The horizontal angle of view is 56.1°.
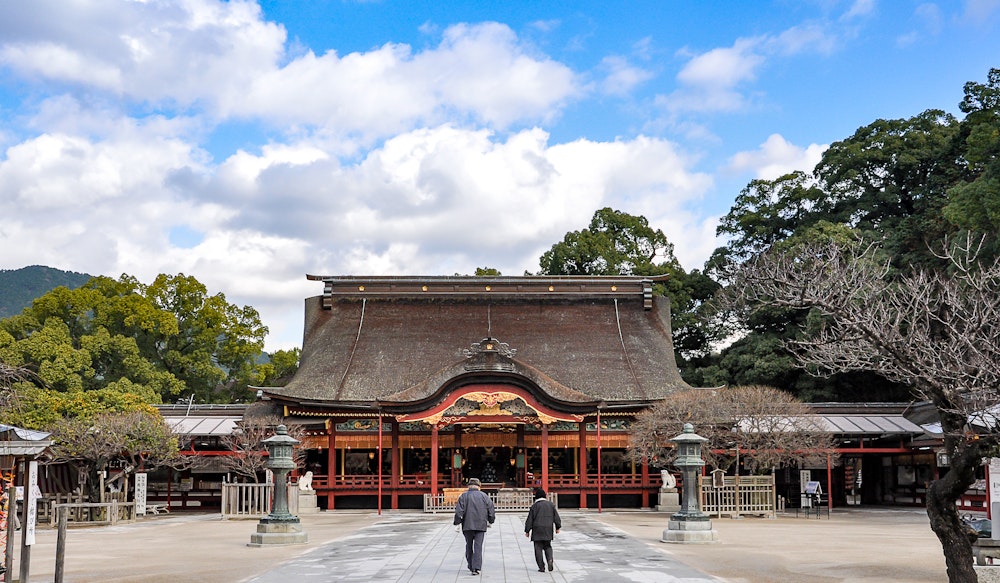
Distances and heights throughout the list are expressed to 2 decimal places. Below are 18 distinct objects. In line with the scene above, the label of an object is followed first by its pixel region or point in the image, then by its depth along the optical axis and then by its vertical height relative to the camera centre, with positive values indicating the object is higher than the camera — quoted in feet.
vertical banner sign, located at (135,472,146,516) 94.17 -6.99
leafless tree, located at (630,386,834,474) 86.43 -0.49
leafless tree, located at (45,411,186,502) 83.20 -1.53
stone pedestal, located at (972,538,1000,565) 40.68 -5.53
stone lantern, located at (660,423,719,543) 59.31 -5.45
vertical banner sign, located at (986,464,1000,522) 42.06 -2.55
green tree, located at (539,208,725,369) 152.56 +28.34
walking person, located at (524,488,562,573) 43.65 -4.83
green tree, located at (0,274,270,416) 115.34 +11.22
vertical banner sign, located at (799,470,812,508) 97.83 -5.83
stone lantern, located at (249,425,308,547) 59.00 -5.70
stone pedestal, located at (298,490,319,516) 96.12 -8.03
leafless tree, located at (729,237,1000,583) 34.81 +1.90
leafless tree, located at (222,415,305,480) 92.89 -2.01
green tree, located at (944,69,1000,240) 90.07 +28.47
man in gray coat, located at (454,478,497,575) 42.75 -4.42
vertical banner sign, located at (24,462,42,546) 39.86 -3.15
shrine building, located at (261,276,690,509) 97.76 +4.18
